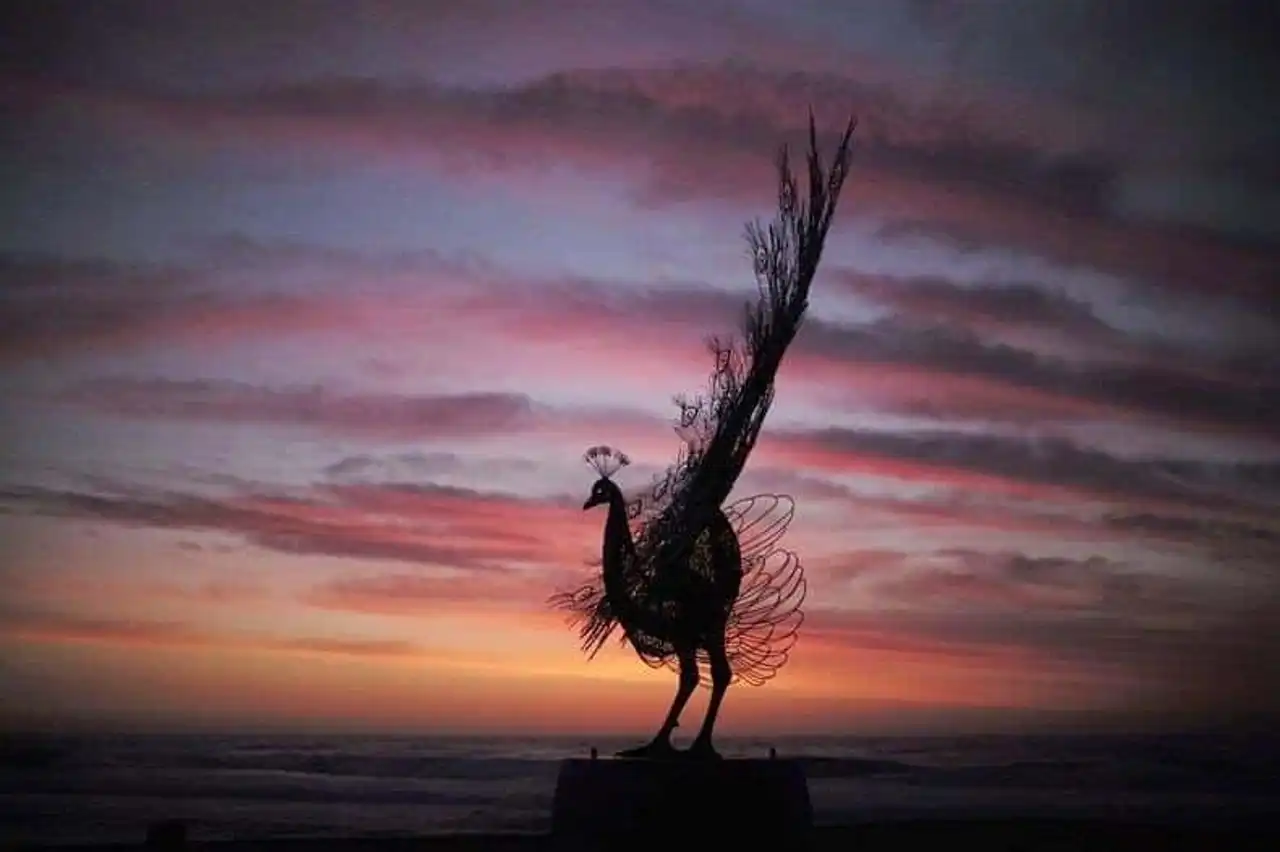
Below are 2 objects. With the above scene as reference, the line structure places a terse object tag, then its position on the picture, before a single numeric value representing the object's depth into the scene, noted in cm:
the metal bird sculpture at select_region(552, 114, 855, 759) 710
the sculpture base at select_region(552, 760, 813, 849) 677
